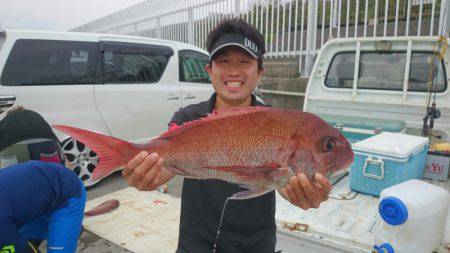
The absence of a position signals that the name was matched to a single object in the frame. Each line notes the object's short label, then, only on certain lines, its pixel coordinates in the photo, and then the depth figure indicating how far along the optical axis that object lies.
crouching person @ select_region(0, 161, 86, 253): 2.48
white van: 4.77
